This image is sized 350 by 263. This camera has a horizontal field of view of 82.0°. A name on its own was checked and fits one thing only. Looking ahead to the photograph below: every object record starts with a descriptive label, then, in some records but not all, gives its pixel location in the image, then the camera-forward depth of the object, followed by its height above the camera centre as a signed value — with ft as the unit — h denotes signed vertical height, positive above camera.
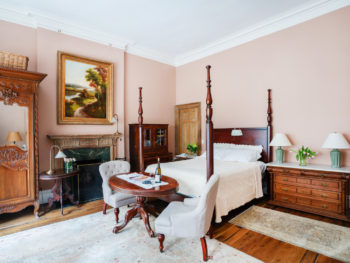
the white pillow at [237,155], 13.94 -1.81
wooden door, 19.71 +0.54
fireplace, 13.75 -1.99
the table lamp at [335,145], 10.73 -0.83
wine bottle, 9.46 -2.24
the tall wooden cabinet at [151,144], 17.25 -1.18
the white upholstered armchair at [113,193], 10.22 -3.26
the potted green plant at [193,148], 18.73 -1.66
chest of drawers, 10.53 -3.37
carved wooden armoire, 10.44 -0.48
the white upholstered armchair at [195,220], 7.06 -3.24
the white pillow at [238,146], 14.70 -1.28
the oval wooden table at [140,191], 8.11 -2.47
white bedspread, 10.07 -2.72
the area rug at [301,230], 8.07 -4.75
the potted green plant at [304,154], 12.22 -1.53
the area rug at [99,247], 7.52 -4.76
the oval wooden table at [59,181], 11.44 -3.25
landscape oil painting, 14.29 +3.14
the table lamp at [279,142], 13.03 -0.81
